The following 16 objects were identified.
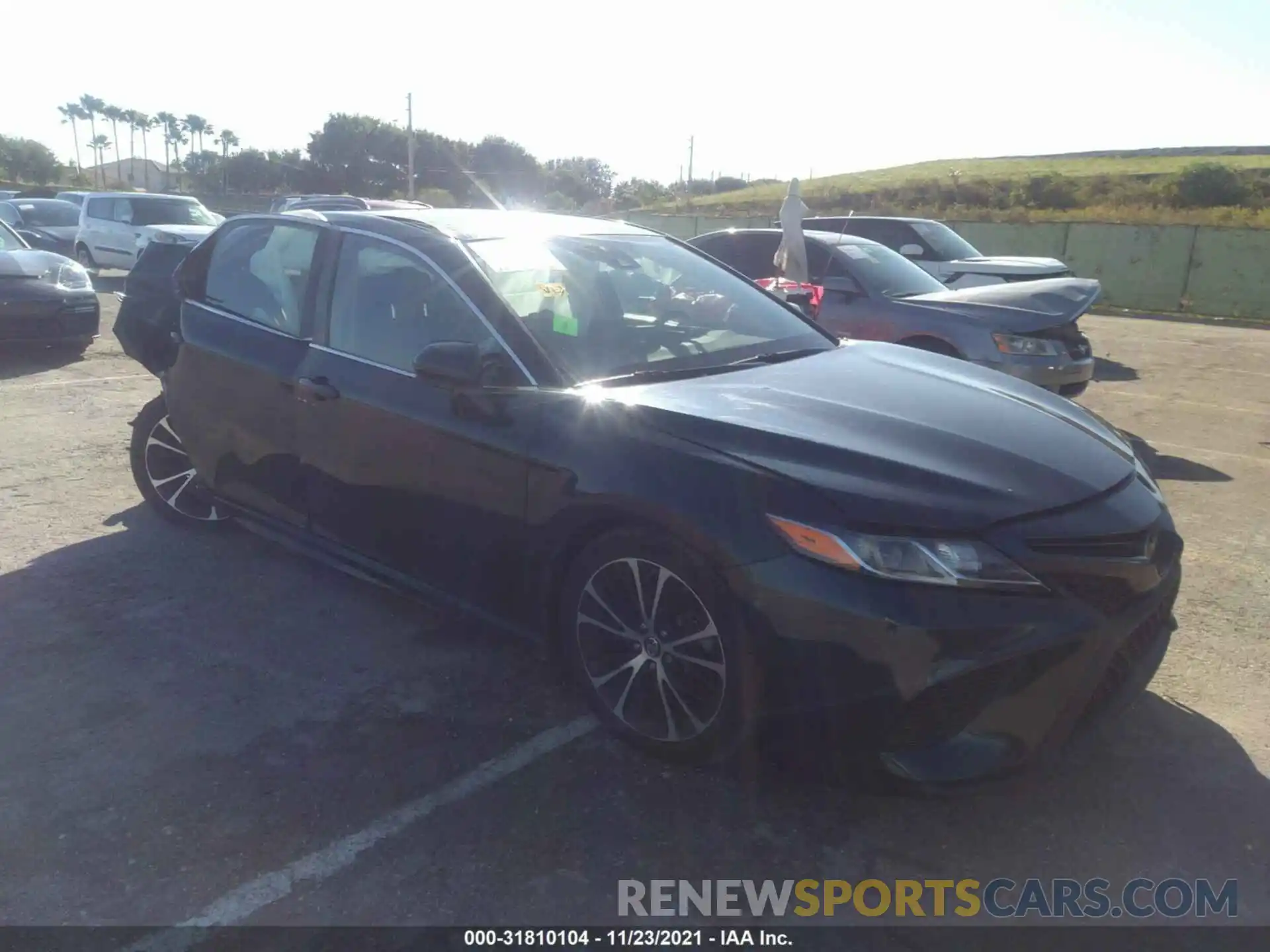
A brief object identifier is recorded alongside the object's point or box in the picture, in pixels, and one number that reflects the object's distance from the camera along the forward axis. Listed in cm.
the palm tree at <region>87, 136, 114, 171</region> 12052
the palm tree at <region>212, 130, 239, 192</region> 10831
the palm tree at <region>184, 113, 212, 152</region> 11856
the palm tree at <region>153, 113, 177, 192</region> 11962
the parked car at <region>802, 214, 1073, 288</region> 1202
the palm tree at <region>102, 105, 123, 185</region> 11812
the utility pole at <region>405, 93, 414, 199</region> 4706
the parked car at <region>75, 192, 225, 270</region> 1855
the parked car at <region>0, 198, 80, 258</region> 1980
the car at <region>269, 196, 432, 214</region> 1605
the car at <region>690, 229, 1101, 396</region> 767
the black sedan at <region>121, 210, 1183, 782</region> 263
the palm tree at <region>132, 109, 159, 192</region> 12438
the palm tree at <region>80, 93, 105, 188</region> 11500
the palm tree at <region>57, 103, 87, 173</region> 11550
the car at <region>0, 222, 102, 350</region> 954
